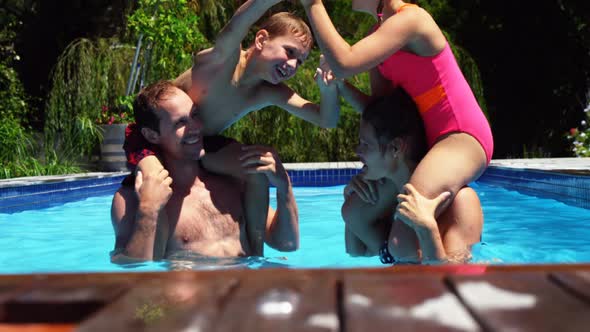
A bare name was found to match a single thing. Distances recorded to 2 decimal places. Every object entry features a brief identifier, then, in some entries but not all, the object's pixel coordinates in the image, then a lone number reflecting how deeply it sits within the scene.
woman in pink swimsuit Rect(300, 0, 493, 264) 3.32
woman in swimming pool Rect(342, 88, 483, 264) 3.34
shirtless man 3.87
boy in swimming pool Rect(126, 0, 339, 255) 4.00
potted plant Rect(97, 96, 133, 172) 11.94
